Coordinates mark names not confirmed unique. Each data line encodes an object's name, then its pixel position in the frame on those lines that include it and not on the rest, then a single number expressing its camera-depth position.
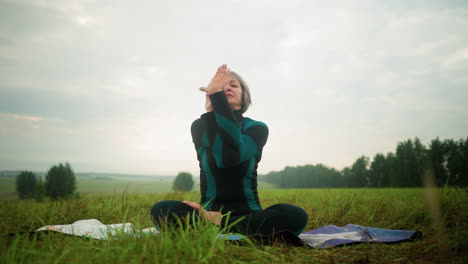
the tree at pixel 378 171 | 58.91
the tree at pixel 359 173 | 61.12
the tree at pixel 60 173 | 52.62
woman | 2.69
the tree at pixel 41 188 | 47.04
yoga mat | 2.52
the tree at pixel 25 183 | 64.11
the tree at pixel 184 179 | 61.09
